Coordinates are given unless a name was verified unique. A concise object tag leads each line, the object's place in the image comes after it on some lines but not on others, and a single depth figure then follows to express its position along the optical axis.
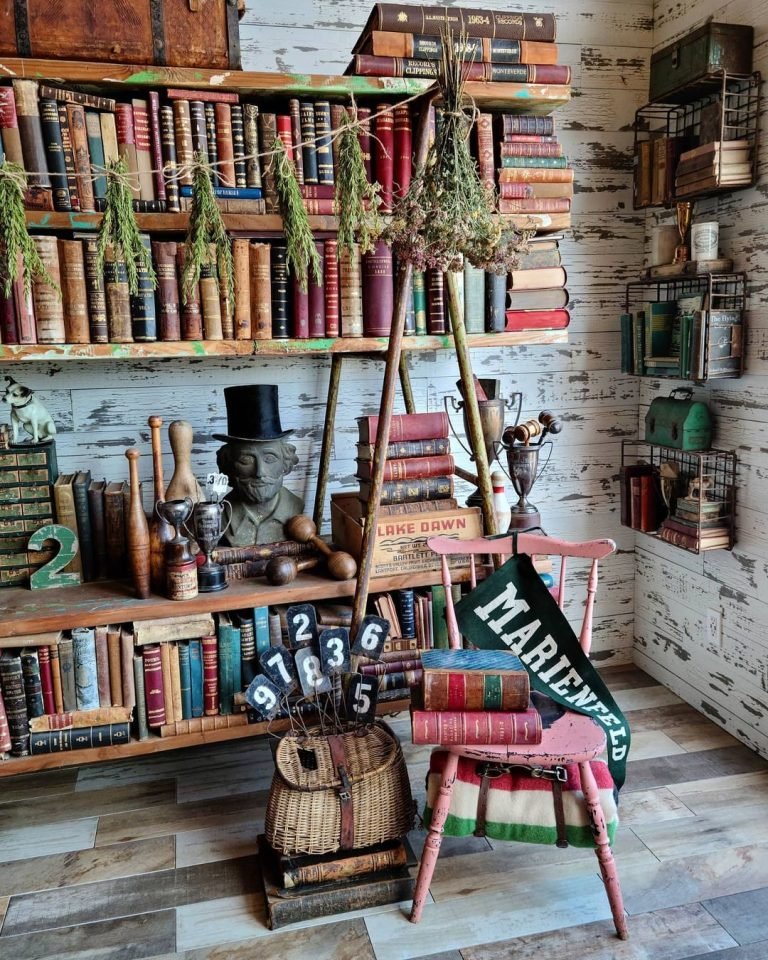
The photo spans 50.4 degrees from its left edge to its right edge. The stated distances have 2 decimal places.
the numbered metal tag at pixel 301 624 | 1.96
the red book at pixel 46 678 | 2.09
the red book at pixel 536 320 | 2.38
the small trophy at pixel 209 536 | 2.20
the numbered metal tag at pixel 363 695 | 2.02
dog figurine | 2.22
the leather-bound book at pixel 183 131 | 2.05
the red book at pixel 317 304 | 2.21
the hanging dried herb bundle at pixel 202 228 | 1.64
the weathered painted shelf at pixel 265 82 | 1.96
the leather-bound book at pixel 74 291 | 2.04
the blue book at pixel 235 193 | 2.11
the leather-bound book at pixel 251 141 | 2.11
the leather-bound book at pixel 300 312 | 2.20
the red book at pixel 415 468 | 2.29
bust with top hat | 2.30
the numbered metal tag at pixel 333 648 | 1.96
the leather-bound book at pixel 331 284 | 2.22
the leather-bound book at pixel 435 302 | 2.29
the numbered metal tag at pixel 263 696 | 1.88
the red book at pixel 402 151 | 2.20
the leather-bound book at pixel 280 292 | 2.20
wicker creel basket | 1.86
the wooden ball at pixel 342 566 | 2.27
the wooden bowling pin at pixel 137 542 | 2.17
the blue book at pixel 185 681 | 2.19
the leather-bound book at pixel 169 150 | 2.06
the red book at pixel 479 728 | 1.73
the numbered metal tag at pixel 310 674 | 1.95
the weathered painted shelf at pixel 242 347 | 2.04
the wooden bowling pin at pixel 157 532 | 2.24
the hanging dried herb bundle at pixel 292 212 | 1.70
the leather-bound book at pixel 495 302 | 2.33
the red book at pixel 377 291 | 2.23
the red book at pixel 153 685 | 2.15
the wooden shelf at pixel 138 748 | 2.10
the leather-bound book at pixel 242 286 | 2.15
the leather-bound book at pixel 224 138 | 2.08
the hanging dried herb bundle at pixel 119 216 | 1.56
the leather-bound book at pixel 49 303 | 2.02
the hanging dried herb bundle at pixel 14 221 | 1.58
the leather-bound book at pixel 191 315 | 2.12
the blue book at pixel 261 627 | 2.24
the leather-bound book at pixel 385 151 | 2.19
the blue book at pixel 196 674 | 2.20
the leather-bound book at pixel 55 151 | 1.97
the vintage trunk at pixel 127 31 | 1.96
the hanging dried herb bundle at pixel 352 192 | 1.80
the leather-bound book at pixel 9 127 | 1.94
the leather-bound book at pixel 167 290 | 2.09
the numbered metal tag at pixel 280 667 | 1.92
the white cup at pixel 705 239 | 2.44
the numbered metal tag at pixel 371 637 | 2.00
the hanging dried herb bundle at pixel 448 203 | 1.79
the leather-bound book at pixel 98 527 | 2.28
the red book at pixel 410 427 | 2.29
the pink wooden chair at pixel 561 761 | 1.73
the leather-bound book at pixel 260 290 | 2.17
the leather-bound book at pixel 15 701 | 2.06
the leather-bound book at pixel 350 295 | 2.22
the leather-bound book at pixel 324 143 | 2.14
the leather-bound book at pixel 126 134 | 2.03
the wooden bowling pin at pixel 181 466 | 2.31
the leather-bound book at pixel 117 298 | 2.07
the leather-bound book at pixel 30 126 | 1.95
